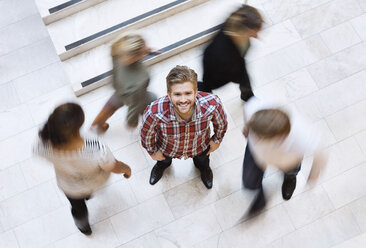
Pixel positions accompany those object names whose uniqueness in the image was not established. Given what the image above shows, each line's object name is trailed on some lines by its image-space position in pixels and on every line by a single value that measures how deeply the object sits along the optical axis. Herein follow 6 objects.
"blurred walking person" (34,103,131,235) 2.41
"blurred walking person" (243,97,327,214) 2.58
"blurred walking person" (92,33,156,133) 3.03
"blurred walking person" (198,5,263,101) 2.98
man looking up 2.55
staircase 4.23
